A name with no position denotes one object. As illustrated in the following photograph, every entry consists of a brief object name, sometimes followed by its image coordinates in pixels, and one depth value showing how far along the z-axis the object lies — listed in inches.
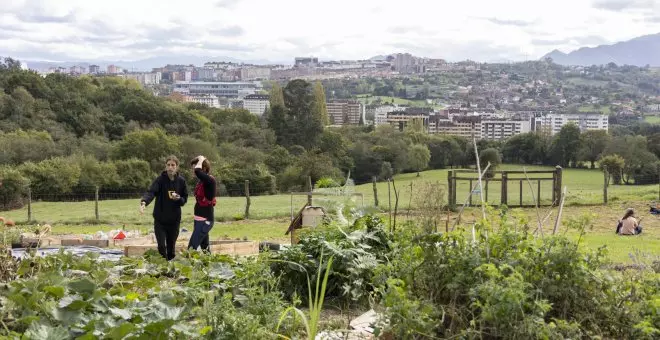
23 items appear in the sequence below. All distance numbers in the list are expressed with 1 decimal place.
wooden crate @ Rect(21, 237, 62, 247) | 394.9
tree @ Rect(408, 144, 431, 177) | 2650.1
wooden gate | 830.5
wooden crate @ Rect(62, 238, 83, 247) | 424.5
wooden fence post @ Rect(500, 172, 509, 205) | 847.1
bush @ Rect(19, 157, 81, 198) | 1472.2
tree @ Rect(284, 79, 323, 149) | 2952.8
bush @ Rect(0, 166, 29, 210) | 1162.1
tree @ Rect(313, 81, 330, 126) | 4184.1
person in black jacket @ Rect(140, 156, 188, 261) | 322.0
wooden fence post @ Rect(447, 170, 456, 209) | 815.0
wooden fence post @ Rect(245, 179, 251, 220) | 799.1
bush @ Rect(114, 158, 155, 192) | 1748.3
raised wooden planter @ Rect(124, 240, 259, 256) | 353.1
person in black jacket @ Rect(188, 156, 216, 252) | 327.0
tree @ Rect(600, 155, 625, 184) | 1730.6
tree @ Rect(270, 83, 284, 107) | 3347.9
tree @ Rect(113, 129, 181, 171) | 1989.4
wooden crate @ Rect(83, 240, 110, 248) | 436.1
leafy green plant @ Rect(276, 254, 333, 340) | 148.1
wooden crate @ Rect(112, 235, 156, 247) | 448.7
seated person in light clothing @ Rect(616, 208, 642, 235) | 591.6
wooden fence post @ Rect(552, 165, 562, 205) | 833.4
